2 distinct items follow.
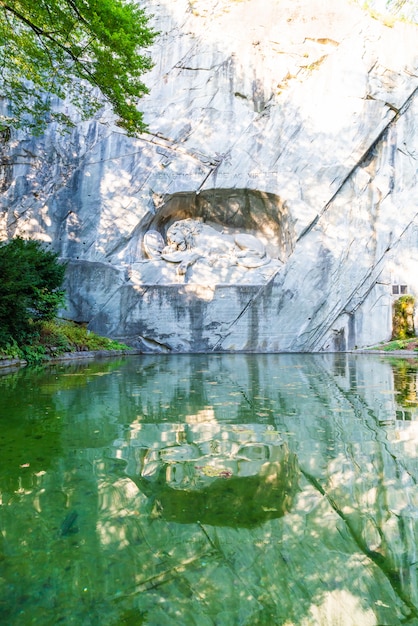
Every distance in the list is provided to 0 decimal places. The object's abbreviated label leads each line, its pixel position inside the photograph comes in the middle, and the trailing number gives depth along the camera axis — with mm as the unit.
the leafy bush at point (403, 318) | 14812
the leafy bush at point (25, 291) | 7270
